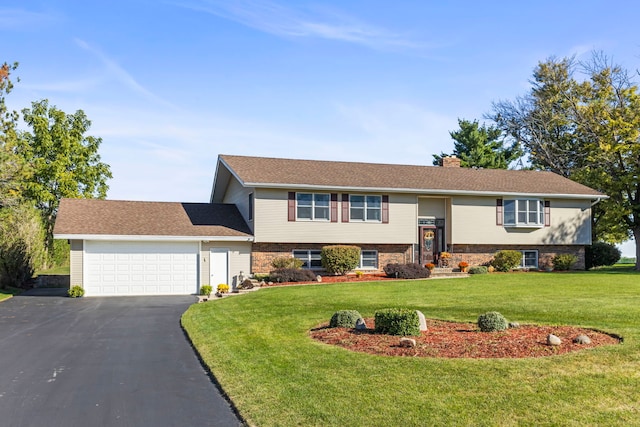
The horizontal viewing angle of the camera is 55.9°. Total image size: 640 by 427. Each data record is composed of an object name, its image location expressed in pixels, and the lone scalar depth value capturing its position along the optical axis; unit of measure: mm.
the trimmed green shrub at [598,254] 34500
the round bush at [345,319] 12742
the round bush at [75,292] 23969
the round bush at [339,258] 27047
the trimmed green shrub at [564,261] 31328
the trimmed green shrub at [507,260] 30109
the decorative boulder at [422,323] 11898
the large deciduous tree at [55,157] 39094
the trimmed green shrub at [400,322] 11375
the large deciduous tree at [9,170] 25734
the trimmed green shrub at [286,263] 26875
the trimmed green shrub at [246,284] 24859
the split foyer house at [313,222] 25141
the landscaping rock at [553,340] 10008
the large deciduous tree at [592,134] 34406
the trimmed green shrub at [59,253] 37719
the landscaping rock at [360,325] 12336
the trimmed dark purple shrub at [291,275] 25500
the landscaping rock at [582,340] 10070
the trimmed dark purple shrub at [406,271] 27000
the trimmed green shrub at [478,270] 28984
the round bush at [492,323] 11594
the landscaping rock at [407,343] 10266
